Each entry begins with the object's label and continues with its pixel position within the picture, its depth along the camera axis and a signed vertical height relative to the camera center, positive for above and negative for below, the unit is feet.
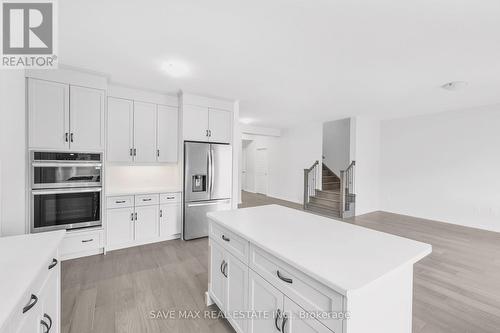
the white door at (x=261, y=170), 28.25 -0.86
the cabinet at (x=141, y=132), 11.05 +1.70
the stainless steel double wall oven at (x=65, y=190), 8.50 -1.20
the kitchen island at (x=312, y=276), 3.04 -1.93
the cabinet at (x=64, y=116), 8.64 +1.98
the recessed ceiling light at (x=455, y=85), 10.23 +3.98
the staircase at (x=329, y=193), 17.72 -2.68
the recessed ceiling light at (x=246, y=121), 19.82 +4.17
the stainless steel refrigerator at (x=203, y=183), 12.05 -1.18
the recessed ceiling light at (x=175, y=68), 8.63 +4.06
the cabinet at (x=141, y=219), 10.57 -3.00
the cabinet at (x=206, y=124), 12.22 +2.37
